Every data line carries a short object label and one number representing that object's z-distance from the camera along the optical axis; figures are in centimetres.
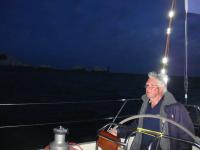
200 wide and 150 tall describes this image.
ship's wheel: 162
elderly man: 193
